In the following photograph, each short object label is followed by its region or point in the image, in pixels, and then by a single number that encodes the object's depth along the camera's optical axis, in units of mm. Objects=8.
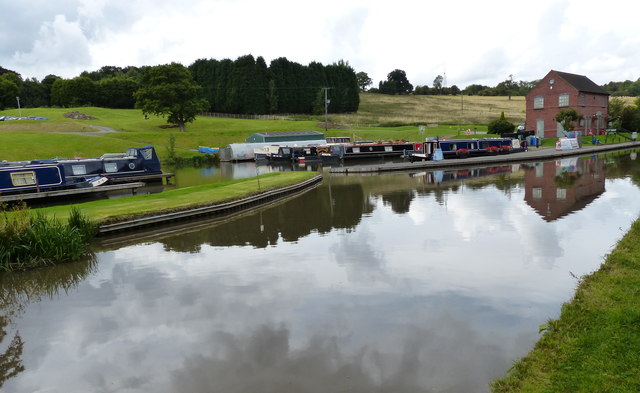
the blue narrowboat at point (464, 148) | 45969
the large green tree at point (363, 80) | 165250
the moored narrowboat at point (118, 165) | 33719
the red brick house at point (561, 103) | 60938
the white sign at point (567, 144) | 50844
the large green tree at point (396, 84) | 152875
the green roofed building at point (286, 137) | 62475
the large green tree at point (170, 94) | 71562
